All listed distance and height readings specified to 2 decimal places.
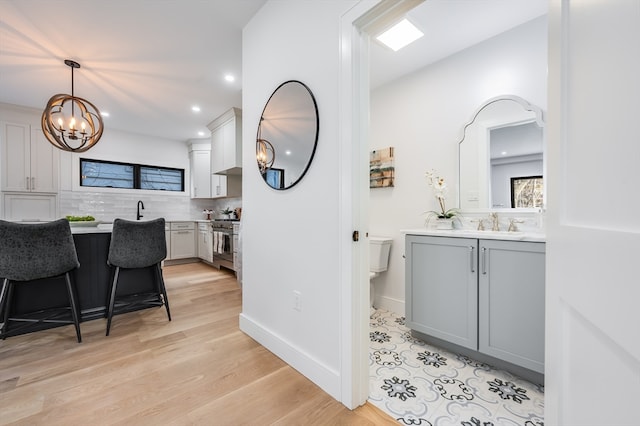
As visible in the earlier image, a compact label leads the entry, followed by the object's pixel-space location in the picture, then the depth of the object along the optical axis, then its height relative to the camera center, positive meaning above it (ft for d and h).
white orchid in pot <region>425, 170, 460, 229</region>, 7.33 +0.09
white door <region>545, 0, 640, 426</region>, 1.20 -0.02
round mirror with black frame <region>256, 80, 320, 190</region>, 5.41 +1.73
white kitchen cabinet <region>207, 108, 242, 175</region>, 13.41 +3.74
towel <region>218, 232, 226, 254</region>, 14.61 -1.68
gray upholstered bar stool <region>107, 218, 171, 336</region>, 7.61 -1.12
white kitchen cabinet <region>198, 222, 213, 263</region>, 16.02 -1.91
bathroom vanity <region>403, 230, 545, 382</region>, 5.09 -1.83
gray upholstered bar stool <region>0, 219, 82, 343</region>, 6.22 -1.10
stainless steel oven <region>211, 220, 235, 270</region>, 14.17 -1.73
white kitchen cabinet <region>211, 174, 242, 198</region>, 16.16 +1.66
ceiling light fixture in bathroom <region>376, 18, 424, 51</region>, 6.54 +4.58
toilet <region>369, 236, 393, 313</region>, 8.73 -1.42
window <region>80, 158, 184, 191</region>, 15.55 +2.34
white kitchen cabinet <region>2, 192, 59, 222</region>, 12.76 +0.32
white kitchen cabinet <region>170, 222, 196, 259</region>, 16.75 -1.82
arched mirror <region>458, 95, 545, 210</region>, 6.25 +1.40
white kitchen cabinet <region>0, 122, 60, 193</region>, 12.57 +2.62
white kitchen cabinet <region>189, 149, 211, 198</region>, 17.84 +2.65
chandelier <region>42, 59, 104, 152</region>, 8.18 +2.86
